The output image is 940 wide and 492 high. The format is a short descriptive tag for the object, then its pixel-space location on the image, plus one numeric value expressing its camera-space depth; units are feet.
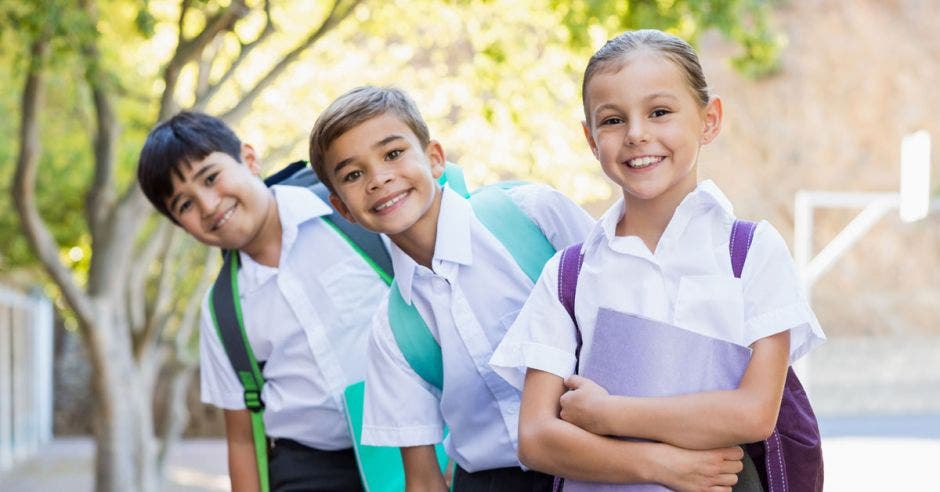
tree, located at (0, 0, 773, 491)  23.90
